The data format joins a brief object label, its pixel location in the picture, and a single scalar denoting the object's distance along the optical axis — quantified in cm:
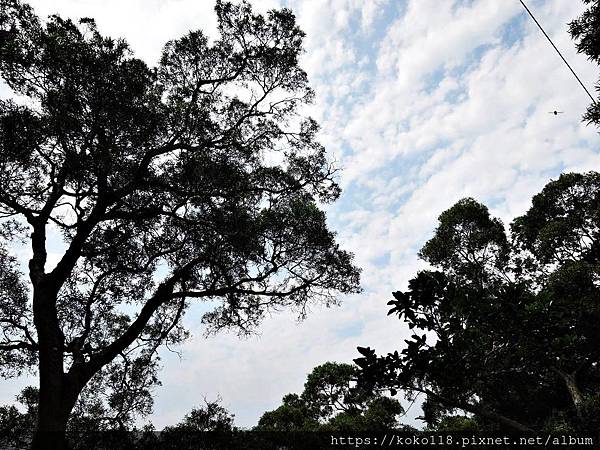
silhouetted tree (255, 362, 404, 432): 2180
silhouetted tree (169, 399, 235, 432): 1012
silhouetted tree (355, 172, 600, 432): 328
